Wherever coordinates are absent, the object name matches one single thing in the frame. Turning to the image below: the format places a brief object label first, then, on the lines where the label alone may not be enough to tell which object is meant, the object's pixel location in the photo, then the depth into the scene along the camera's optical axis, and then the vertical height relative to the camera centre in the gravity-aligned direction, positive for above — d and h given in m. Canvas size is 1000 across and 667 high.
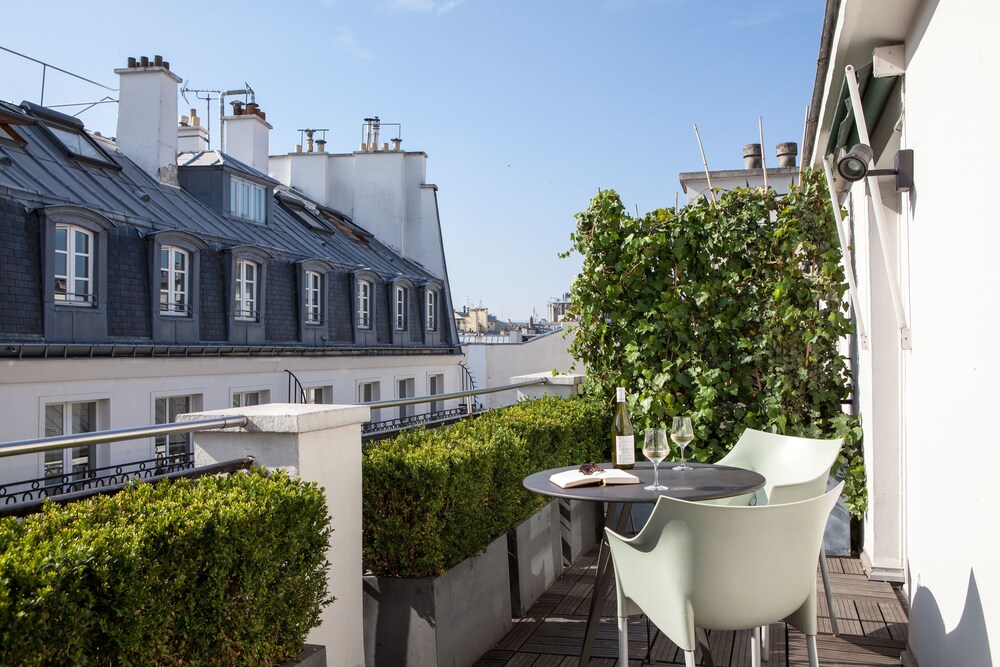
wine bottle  3.84 -0.43
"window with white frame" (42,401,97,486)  11.88 -1.13
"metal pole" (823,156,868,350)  4.37 +0.43
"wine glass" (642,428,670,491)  3.52 -0.42
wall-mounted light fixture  3.53 +0.73
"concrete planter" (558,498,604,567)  5.41 -1.19
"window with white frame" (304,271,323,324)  17.81 +1.03
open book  3.40 -0.54
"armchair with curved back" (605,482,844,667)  2.59 -0.67
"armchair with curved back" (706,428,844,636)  3.68 -0.59
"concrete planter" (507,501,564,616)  4.38 -1.14
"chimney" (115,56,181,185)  16.44 +4.46
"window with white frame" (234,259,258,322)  15.83 +1.06
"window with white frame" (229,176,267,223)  17.39 +3.04
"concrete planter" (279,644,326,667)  2.69 -0.98
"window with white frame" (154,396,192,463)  13.12 -1.39
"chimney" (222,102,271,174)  21.80 +5.39
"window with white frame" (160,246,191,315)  14.24 +1.13
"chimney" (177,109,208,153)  20.16 +4.93
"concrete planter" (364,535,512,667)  3.42 -1.11
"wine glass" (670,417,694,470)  3.77 -0.39
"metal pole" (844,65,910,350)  3.47 +0.48
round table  3.20 -0.57
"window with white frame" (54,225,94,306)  12.40 +1.23
